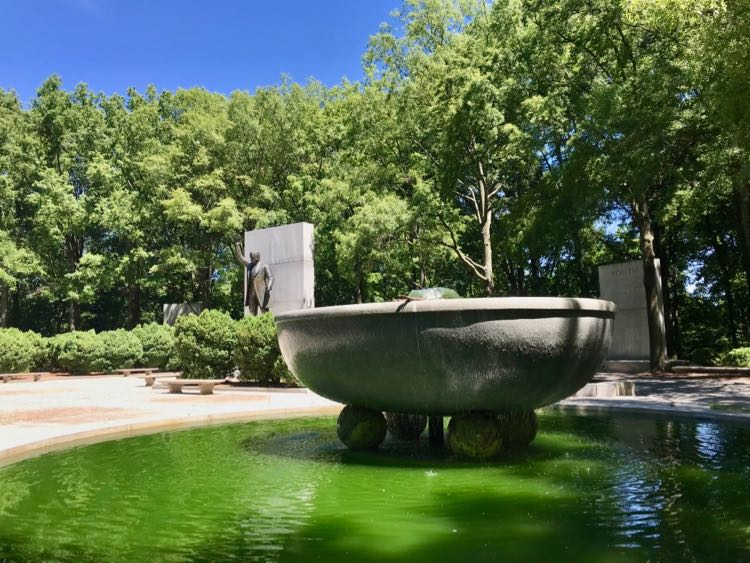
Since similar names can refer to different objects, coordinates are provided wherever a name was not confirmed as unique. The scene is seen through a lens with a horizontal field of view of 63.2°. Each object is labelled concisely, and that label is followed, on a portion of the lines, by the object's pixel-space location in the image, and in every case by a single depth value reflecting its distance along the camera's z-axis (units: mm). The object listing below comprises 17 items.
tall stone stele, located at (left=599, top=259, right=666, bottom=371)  21953
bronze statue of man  20453
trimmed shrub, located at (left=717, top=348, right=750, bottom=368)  20616
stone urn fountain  5270
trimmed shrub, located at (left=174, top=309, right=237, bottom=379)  17797
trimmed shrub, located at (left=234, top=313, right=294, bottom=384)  16203
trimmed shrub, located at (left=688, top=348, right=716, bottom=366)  22469
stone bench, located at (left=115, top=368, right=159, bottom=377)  25375
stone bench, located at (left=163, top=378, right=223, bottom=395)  14518
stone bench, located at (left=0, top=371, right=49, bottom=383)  23077
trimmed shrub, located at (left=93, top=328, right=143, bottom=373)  26031
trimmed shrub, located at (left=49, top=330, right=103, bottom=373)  25844
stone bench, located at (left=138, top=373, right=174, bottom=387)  18281
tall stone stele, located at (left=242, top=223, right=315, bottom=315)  19922
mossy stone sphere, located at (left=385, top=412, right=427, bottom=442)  7074
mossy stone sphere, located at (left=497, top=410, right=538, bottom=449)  6242
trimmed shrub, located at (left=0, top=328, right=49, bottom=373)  25480
